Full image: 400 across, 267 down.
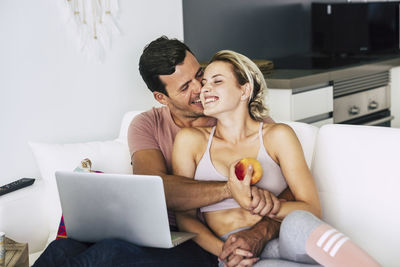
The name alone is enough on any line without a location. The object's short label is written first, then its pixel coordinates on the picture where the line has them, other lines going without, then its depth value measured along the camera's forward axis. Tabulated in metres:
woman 1.96
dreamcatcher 2.61
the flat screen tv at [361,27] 4.58
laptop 1.82
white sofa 2.03
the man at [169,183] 1.85
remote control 2.29
